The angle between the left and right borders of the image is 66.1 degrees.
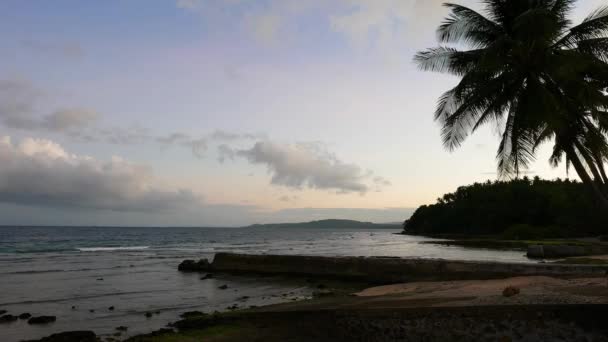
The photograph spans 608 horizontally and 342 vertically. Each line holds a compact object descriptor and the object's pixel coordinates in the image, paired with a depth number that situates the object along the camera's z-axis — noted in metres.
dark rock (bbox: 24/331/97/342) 10.63
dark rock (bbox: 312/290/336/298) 17.28
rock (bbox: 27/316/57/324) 13.64
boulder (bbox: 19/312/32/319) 14.36
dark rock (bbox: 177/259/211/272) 29.09
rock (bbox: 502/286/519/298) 10.83
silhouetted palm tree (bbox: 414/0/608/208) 12.25
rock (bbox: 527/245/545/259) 33.16
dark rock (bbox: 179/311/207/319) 13.69
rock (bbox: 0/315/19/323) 13.92
